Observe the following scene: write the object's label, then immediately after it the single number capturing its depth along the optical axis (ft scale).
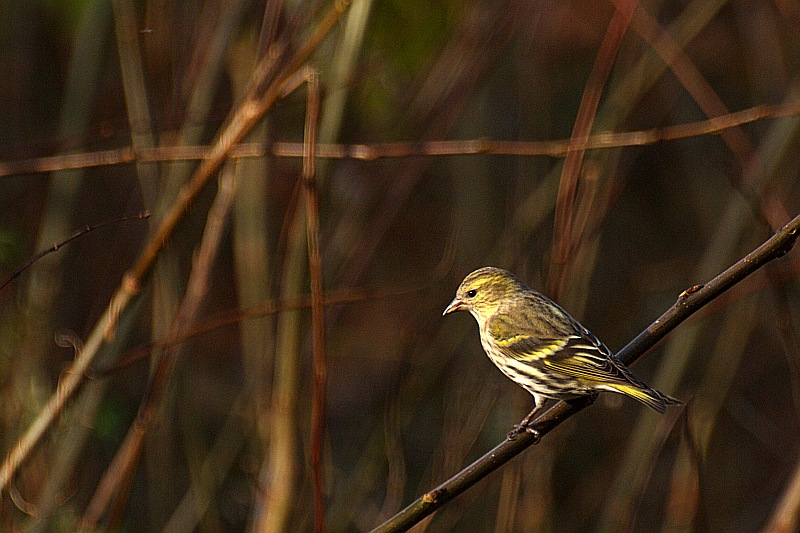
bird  20.66
